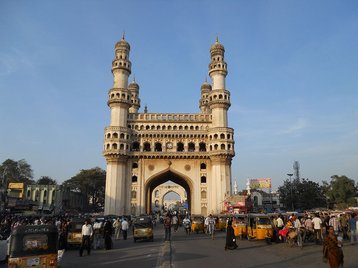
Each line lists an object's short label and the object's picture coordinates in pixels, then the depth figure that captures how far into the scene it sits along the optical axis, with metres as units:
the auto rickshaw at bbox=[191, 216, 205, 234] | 28.80
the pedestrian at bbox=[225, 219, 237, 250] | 15.62
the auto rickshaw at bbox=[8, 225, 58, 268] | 8.99
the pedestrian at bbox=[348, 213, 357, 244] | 16.94
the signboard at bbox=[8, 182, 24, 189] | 53.22
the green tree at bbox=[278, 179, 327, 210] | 59.53
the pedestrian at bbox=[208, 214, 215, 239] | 23.56
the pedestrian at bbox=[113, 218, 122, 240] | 24.38
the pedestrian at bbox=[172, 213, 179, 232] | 30.64
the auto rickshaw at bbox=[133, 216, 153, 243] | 21.11
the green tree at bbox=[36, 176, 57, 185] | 86.88
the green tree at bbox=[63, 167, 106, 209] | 76.25
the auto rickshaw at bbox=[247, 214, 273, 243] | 18.02
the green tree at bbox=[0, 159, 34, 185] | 70.50
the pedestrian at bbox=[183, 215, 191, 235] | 26.48
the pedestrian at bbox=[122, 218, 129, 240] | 22.75
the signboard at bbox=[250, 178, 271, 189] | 86.19
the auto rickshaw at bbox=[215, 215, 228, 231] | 29.82
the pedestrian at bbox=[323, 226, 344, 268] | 8.51
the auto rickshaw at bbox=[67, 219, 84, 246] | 17.20
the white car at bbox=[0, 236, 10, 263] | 12.66
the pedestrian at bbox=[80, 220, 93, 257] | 14.88
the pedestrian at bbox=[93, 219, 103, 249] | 18.20
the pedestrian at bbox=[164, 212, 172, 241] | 20.17
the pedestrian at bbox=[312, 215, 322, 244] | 16.72
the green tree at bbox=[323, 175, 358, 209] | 56.87
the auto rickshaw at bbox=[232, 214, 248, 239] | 20.91
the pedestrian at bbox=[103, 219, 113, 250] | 17.25
